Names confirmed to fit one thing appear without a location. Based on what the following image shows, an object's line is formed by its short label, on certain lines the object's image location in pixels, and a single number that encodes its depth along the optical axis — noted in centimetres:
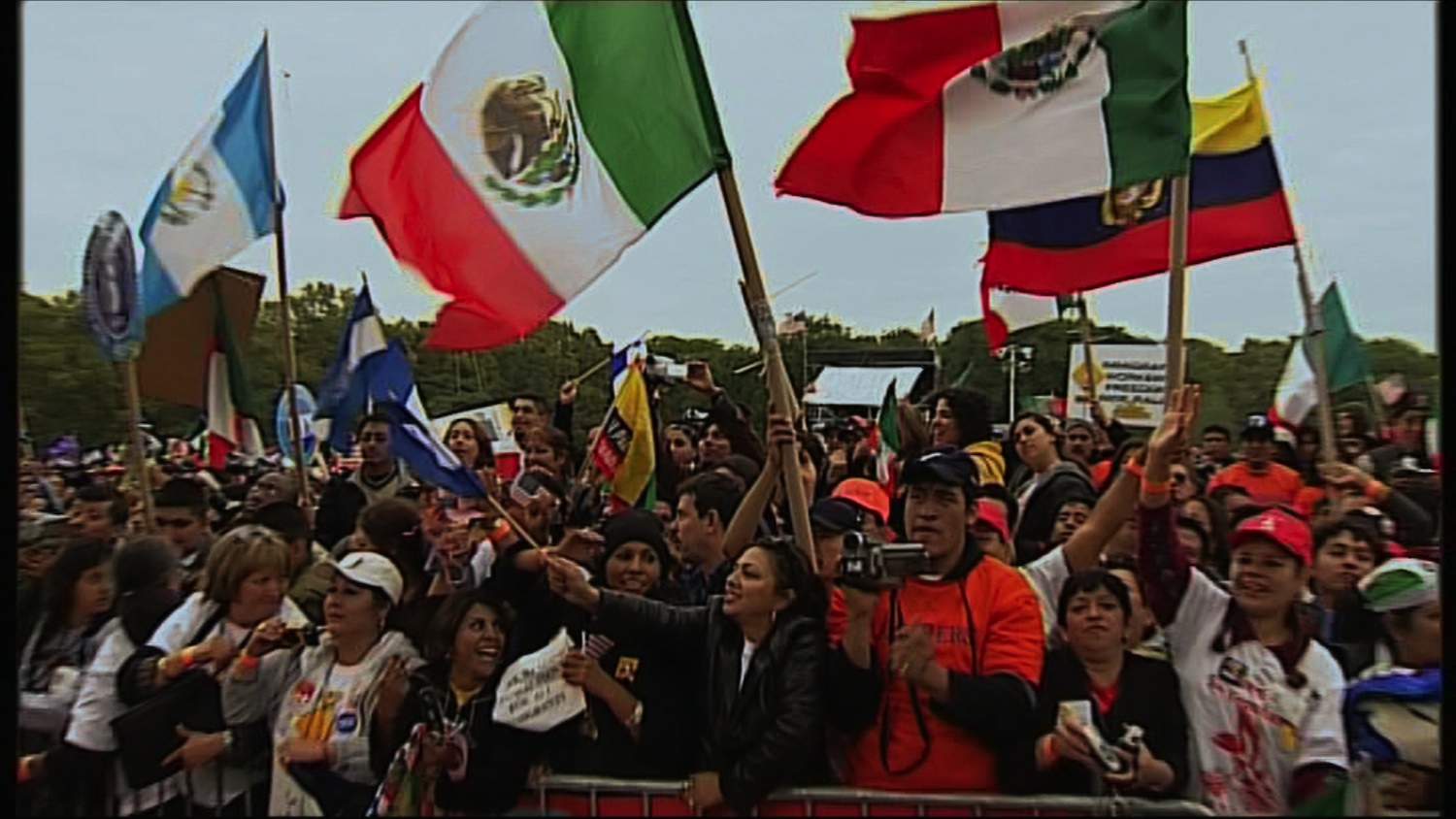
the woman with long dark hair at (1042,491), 590
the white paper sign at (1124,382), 1420
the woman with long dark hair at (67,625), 472
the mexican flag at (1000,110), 489
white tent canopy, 2805
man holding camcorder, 376
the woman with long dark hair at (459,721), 398
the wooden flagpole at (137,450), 647
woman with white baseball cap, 419
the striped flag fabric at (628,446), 711
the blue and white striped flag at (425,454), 487
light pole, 3174
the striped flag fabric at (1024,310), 873
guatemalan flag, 698
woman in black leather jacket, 386
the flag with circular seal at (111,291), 687
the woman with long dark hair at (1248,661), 368
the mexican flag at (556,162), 484
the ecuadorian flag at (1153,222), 587
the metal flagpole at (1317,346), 684
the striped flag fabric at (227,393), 775
